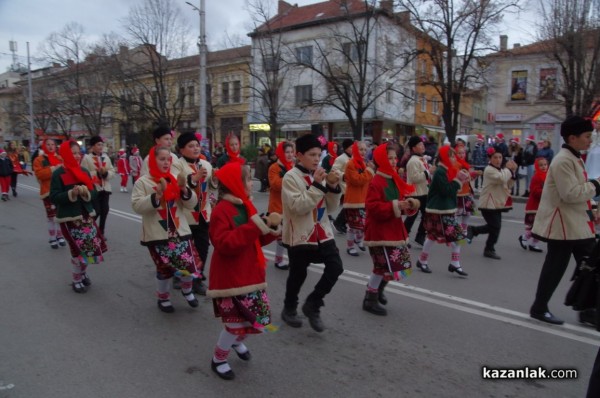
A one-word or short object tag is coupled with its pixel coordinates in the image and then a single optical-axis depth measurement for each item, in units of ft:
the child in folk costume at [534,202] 24.68
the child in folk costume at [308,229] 13.15
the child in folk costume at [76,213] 17.39
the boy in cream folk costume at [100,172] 25.36
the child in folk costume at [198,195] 17.76
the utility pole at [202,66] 60.23
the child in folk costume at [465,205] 25.78
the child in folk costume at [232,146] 23.97
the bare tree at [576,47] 46.60
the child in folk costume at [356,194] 23.52
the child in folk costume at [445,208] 19.83
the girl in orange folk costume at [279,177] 19.90
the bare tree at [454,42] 58.49
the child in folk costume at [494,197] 23.54
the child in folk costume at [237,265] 10.64
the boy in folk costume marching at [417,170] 23.98
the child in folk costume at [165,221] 14.84
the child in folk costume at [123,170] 57.53
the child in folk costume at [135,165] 57.57
